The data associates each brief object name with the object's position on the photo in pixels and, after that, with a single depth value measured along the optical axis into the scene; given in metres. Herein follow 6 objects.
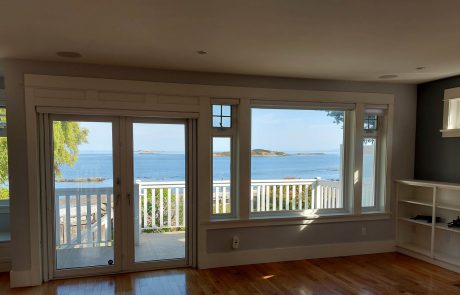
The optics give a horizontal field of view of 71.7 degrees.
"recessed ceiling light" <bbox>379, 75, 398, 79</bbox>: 4.16
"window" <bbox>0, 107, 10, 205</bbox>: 4.25
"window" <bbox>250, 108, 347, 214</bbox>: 4.39
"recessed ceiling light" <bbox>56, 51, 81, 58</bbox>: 3.11
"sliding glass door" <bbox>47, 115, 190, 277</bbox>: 3.71
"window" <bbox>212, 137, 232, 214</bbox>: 4.17
